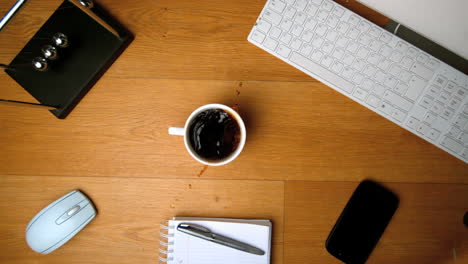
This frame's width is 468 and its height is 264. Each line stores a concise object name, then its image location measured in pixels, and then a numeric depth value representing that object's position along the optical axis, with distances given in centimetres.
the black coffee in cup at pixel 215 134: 59
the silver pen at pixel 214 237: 61
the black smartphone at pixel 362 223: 61
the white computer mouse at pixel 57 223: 61
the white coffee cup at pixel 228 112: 53
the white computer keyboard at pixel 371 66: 59
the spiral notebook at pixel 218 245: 61
